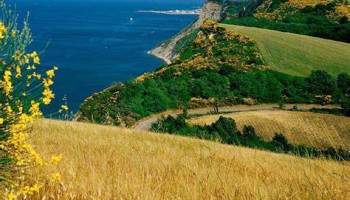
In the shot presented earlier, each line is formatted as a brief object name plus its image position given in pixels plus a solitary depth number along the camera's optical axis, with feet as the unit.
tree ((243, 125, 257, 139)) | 140.39
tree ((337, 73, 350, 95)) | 218.98
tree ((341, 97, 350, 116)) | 180.89
